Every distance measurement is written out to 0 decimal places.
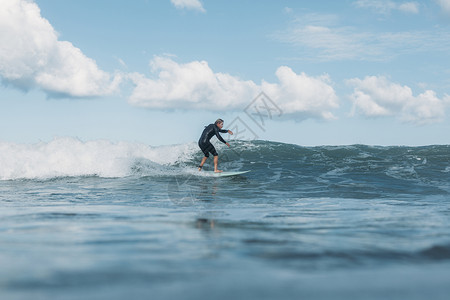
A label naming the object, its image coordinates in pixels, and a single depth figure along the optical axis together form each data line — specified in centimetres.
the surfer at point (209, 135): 1489
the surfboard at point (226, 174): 1439
